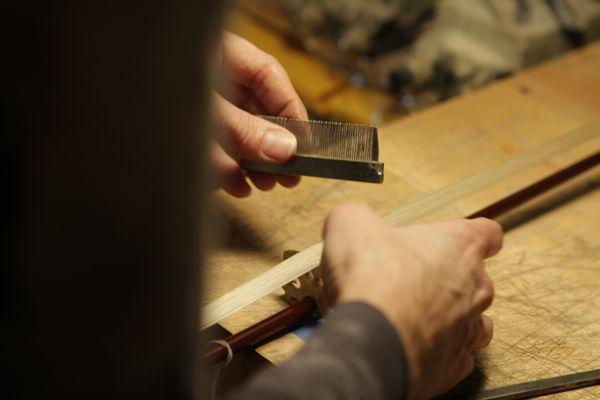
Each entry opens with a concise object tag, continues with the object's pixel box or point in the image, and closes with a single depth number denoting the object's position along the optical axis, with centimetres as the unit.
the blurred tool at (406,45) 97
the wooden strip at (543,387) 62
